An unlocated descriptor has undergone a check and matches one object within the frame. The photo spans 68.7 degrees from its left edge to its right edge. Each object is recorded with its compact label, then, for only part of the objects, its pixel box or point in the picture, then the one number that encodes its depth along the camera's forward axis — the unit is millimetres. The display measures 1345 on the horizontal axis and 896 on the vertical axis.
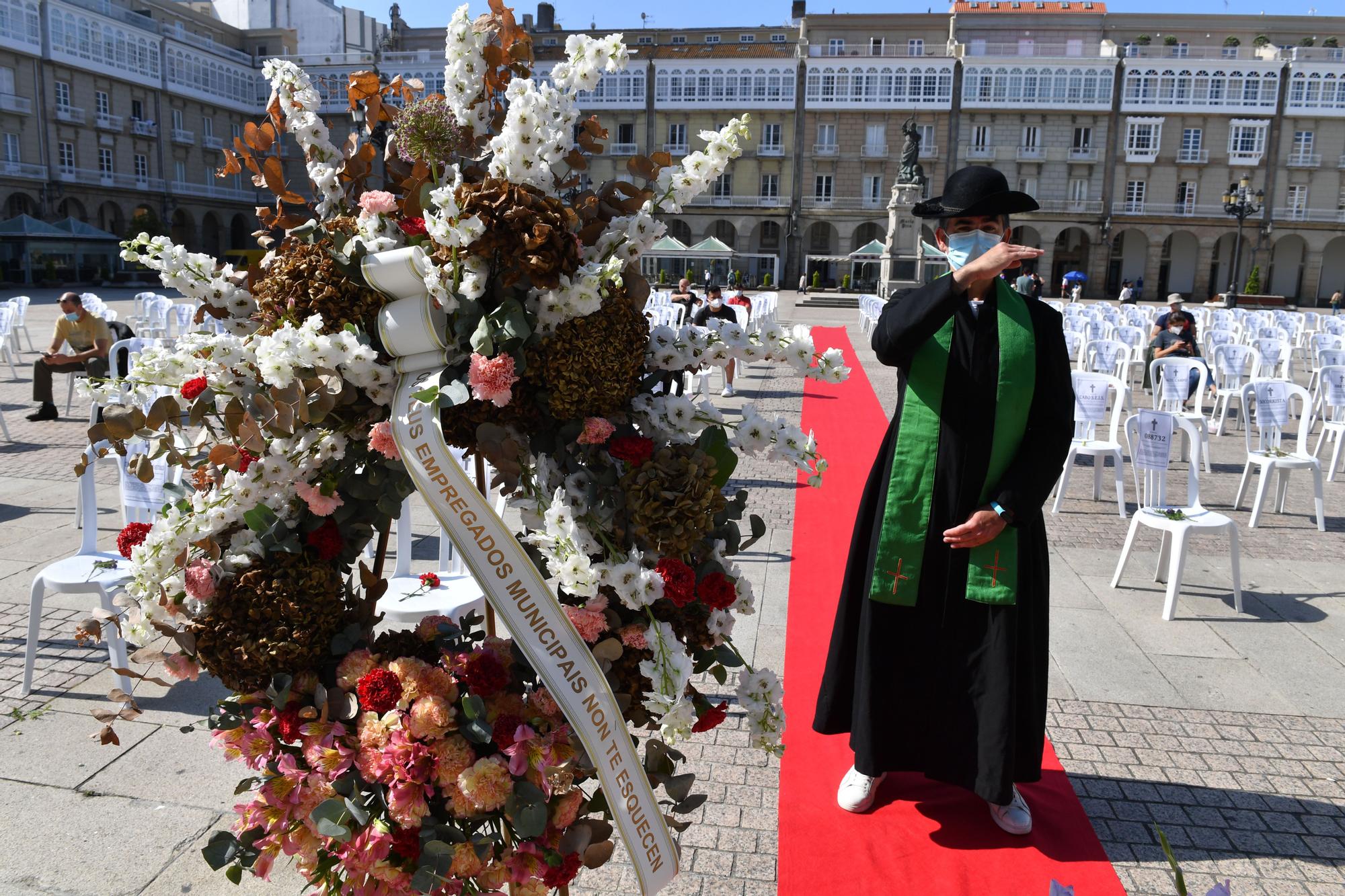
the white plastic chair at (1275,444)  7234
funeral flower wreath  1688
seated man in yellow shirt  9859
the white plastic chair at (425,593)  3842
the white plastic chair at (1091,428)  7590
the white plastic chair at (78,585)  4039
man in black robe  2893
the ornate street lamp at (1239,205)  35344
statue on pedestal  30328
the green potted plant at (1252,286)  42594
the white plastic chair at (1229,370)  10789
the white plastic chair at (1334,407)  8492
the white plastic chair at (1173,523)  5316
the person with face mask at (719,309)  10820
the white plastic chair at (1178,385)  9000
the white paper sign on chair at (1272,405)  7441
